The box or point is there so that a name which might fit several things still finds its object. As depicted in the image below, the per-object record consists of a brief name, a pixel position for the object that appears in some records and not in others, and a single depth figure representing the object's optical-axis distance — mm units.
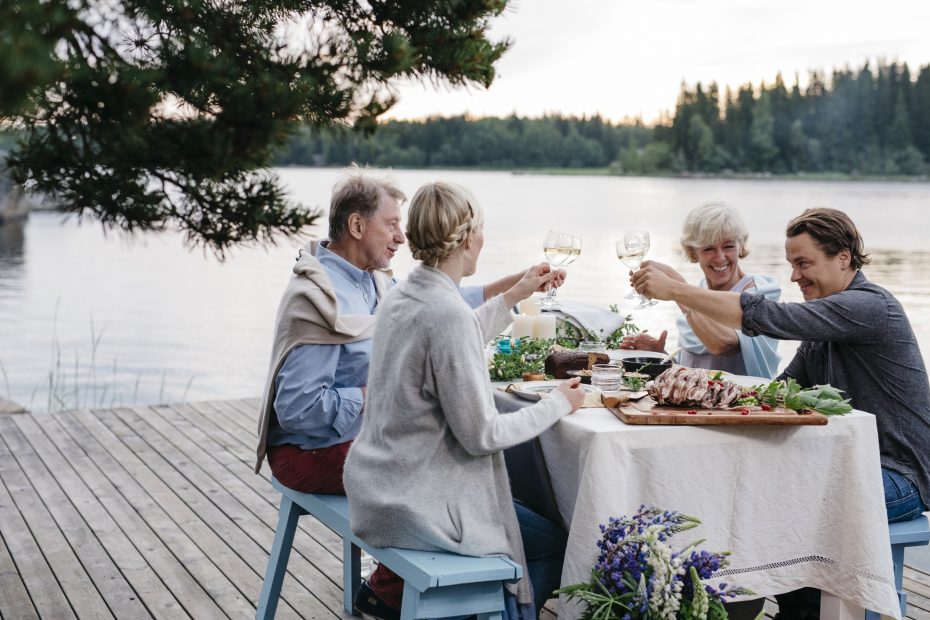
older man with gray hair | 2727
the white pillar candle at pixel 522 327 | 3229
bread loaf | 2869
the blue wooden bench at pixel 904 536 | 2645
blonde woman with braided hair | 2186
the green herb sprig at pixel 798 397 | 2355
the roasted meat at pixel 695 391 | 2316
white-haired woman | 3256
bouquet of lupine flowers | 2129
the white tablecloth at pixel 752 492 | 2223
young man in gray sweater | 2623
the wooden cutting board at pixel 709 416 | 2236
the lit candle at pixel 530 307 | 3318
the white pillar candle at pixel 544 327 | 3225
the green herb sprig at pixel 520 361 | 2820
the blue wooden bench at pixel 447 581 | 2170
